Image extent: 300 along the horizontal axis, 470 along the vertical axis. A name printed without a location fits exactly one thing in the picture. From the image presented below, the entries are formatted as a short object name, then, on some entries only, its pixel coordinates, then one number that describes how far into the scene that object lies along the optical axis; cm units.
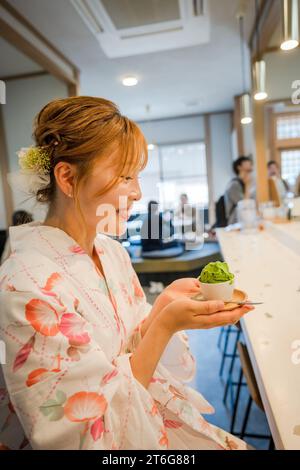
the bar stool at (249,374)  93
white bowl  60
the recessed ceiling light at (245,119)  267
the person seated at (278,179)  214
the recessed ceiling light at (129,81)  116
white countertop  52
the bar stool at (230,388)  170
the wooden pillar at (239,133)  462
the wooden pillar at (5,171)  69
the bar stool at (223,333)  193
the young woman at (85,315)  47
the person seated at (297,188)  183
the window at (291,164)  200
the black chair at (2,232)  108
